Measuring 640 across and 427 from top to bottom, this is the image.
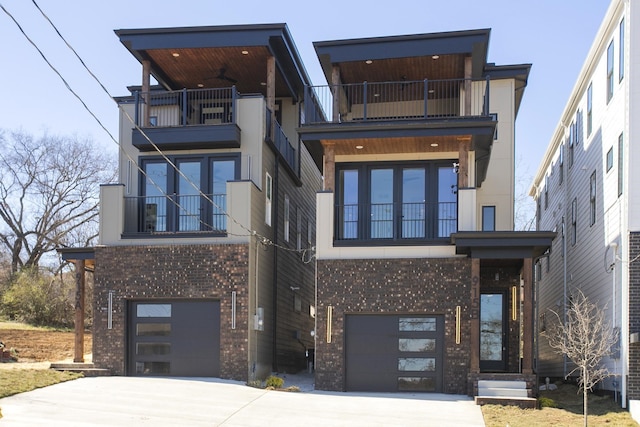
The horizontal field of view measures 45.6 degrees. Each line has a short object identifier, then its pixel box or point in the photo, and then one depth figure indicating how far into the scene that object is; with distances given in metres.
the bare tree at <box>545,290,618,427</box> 14.30
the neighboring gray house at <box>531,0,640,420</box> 15.19
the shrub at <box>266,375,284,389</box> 17.62
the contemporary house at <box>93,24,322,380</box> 18.56
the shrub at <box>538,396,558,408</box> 15.60
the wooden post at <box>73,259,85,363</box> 19.08
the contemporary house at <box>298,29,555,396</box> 17.39
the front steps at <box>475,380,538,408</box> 15.34
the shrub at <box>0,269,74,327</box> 29.94
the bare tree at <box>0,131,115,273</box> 38.44
